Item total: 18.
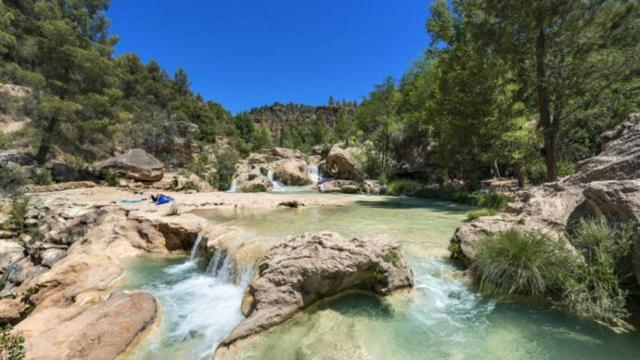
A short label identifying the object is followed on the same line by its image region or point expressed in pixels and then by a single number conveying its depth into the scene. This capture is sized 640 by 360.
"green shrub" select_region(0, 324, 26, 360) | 2.97
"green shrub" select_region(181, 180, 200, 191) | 22.41
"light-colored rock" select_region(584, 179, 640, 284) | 3.97
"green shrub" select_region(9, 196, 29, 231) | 10.58
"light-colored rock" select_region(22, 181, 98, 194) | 16.97
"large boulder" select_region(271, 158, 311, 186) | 29.94
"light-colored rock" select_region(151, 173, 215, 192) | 22.48
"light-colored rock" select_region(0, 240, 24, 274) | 8.57
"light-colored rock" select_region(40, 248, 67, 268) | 8.18
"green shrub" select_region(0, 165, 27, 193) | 14.80
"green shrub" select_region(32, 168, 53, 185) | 18.22
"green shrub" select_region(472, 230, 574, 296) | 4.50
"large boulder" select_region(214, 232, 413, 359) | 4.37
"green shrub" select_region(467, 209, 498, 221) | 8.76
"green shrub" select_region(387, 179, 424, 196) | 20.33
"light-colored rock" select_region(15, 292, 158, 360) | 3.88
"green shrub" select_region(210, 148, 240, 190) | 27.50
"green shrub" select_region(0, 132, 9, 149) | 17.59
